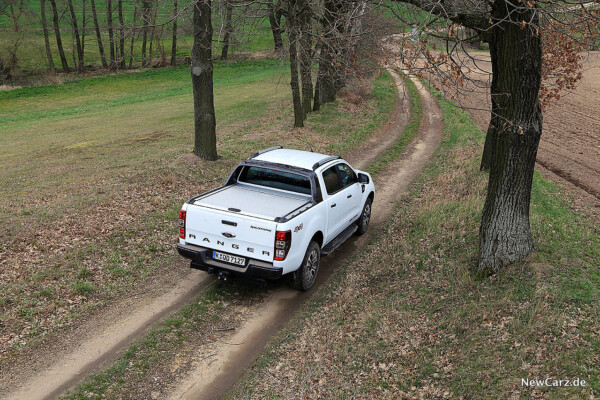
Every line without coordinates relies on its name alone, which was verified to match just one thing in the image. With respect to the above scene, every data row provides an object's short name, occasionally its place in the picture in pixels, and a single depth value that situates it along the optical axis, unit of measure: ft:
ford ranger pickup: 24.68
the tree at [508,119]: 22.40
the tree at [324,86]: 63.98
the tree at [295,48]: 57.87
